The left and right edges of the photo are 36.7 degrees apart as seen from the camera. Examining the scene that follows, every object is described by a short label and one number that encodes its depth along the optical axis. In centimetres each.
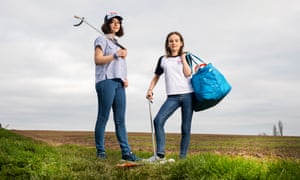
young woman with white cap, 765
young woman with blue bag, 734
